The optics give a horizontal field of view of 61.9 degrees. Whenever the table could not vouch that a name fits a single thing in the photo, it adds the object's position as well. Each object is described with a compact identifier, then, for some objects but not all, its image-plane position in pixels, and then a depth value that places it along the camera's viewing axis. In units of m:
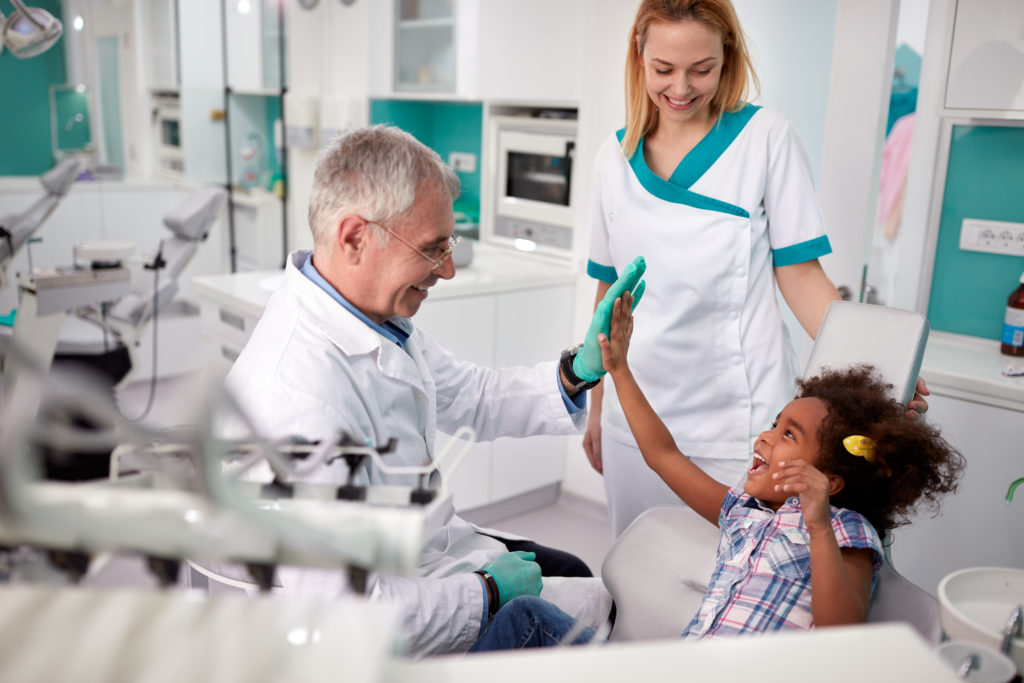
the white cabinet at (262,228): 4.05
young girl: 1.11
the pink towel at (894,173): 3.19
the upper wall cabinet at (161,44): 4.02
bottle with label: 2.17
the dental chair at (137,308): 3.18
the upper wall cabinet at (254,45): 3.92
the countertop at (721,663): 0.57
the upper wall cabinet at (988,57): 1.88
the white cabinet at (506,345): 2.65
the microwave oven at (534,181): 2.89
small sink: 0.83
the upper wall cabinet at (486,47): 2.77
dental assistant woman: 1.63
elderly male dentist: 1.21
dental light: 2.56
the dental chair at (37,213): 3.13
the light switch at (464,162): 3.66
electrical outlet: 2.22
